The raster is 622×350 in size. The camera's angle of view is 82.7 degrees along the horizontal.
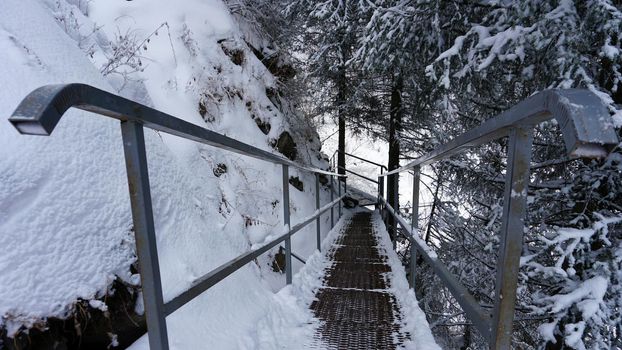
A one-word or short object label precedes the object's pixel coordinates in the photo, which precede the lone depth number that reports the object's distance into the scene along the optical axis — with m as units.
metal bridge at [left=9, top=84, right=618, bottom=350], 0.68
